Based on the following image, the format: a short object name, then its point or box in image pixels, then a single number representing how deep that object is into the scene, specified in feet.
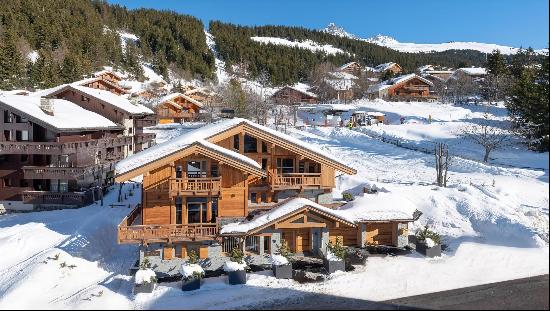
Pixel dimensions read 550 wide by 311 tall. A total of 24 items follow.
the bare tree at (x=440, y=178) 111.68
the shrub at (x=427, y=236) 76.48
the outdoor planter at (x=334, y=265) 68.74
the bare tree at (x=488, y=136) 154.71
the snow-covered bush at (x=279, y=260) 66.90
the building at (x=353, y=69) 418.31
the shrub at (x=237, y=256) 68.67
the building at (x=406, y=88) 321.11
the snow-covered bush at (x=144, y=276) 62.13
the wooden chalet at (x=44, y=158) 107.65
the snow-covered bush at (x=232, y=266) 65.00
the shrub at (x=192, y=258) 69.00
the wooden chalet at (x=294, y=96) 314.88
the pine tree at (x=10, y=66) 228.84
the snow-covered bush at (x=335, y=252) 70.12
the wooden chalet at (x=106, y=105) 141.08
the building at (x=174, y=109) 253.65
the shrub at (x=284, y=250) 71.00
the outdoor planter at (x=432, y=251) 73.87
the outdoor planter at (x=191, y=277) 63.26
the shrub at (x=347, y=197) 88.74
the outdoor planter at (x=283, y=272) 66.90
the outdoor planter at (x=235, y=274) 64.90
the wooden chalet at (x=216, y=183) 71.15
